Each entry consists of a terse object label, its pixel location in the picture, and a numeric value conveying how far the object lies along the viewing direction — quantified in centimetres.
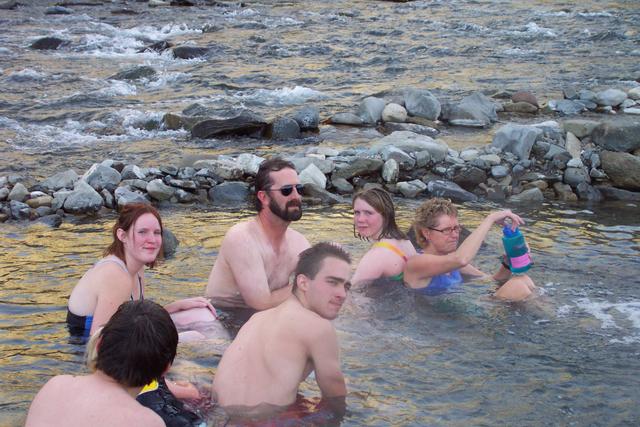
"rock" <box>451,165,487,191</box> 1167
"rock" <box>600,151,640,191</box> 1149
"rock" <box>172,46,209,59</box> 2216
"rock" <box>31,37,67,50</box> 2342
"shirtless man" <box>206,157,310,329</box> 682
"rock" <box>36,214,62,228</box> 983
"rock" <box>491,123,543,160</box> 1235
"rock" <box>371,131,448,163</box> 1209
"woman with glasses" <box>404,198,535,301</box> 727
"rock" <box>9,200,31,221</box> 1001
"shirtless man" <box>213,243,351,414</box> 492
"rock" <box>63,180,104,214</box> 1027
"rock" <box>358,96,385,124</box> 1479
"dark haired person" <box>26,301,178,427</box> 402
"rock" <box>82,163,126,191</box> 1081
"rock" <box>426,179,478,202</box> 1126
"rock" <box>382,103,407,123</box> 1467
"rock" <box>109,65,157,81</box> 1923
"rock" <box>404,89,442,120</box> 1485
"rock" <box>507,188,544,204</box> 1130
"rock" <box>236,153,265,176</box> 1147
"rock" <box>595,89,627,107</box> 1567
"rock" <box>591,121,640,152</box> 1235
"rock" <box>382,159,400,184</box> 1159
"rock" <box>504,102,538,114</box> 1552
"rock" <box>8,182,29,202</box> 1042
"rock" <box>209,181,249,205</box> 1100
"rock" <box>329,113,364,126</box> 1466
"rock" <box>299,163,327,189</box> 1123
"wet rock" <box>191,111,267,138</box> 1391
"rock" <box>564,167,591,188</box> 1166
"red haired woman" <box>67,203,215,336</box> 612
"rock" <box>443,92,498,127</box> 1468
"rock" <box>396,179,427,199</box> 1135
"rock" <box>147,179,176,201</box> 1085
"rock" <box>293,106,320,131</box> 1416
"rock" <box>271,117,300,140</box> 1388
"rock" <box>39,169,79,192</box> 1084
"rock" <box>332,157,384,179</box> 1166
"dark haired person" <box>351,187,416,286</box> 746
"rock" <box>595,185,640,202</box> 1134
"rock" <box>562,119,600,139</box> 1291
